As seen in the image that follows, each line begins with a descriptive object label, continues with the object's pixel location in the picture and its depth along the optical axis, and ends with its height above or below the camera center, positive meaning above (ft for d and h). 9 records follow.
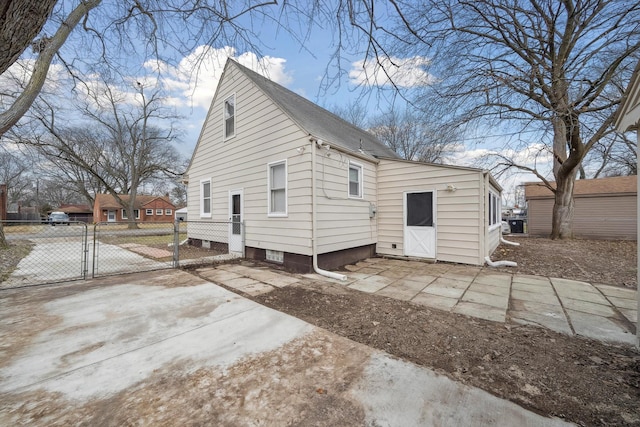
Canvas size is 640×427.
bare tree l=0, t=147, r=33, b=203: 104.04 +15.94
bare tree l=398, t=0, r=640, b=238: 19.74 +12.69
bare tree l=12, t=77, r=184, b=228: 59.47 +19.78
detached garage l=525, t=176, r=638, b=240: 47.14 +0.19
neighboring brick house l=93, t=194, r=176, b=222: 125.39 +2.33
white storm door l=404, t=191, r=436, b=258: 24.17 -1.34
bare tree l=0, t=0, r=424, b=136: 9.21 +7.49
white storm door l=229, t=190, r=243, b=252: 25.98 -0.83
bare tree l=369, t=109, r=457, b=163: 29.50 +19.48
